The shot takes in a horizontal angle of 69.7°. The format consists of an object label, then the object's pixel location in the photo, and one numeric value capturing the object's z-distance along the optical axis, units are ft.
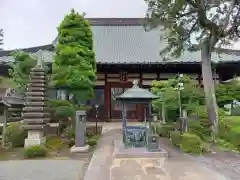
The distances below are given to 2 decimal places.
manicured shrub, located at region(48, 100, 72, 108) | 26.13
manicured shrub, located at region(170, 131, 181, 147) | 22.48
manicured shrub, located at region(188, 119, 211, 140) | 24.65
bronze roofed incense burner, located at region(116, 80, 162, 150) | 21.05
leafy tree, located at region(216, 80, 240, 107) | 33.30
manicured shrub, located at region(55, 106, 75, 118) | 25.53
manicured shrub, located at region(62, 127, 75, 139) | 26.00
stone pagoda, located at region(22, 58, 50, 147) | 22.91
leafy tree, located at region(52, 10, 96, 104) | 26.19
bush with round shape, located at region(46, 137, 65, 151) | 23.44
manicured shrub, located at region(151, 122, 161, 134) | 29.87
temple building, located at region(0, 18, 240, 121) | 38.76
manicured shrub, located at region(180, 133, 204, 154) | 20.35
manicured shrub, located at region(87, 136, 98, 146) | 23.79
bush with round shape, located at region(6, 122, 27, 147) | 24.34
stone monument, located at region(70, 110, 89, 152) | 22.34
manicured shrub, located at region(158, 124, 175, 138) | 28.28
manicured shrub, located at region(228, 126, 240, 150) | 22.18
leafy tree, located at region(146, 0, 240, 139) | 25.39
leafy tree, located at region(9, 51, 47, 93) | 27.54
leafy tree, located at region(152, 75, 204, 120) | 27.83
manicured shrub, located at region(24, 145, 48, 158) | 19.94
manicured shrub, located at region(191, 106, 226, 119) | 27.10
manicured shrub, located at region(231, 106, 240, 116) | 36.09
